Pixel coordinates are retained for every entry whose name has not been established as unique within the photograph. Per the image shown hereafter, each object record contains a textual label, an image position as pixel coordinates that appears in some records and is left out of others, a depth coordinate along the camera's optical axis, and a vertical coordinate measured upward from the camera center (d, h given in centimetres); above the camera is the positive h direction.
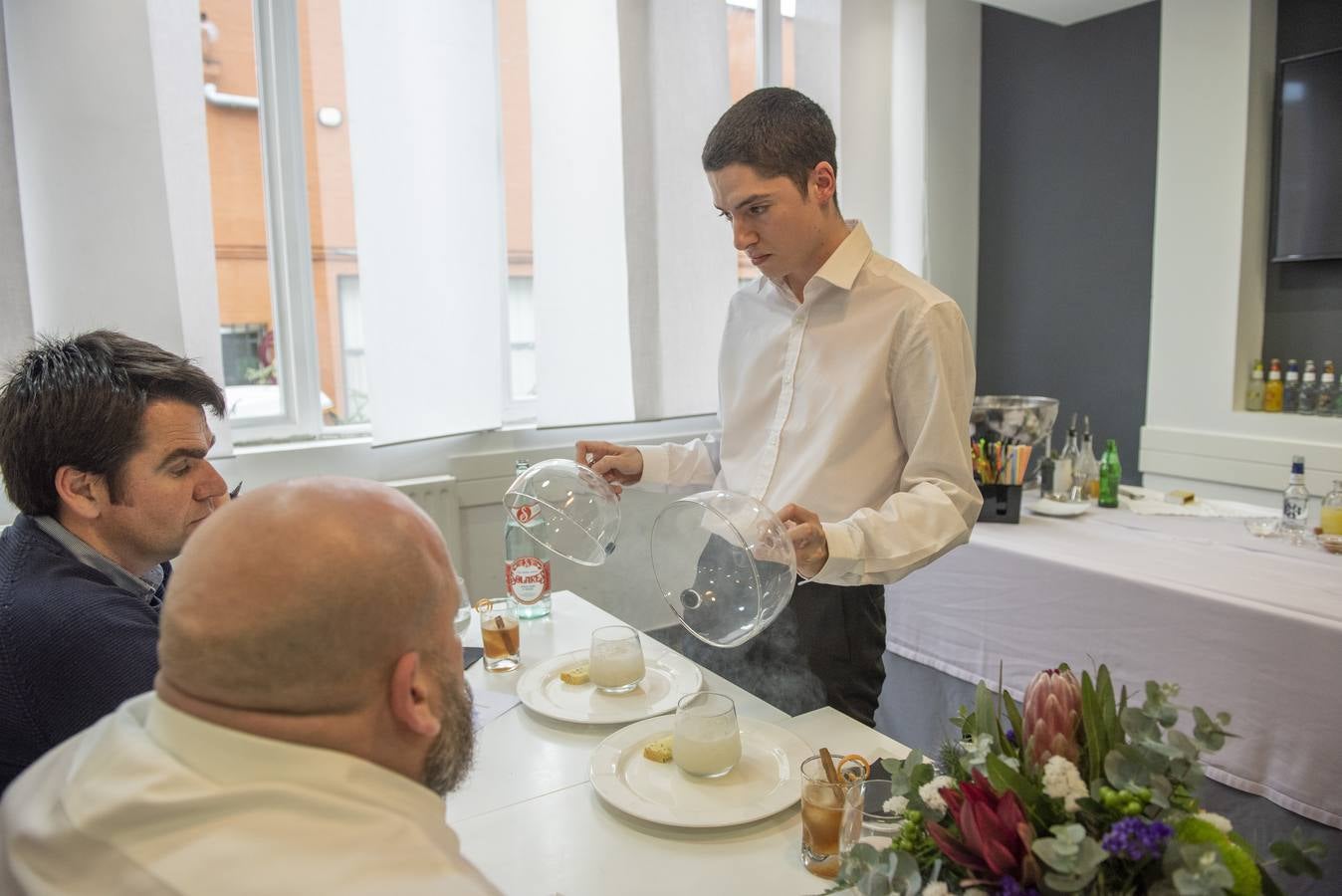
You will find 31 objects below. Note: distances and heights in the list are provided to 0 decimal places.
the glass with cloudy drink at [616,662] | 148 -51
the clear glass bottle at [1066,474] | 286 -44
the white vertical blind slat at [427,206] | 268 +43
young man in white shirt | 151 -12
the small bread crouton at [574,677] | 152 -55
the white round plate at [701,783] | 109 -56
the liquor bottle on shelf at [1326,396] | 323 -25
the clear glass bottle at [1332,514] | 232 -47
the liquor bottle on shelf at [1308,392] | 327 -23
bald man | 59 -27
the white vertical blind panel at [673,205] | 318 +49
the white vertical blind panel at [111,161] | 225 +49
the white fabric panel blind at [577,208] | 302 +46
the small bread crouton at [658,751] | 123 -55
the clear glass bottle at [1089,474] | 291 -45
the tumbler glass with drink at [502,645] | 164 -54
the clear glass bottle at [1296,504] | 240 -46
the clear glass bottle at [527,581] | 191 -49
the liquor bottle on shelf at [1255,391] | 343 -24
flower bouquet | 61 -34
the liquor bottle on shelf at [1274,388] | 337 -22
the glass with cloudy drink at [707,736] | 115 -50
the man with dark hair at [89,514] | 106 -22
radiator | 288 -49
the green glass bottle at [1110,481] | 284 -46
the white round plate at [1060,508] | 273 -52
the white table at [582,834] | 100 -58
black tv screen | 316 +58
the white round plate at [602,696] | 140 -56
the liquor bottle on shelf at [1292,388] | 335 -22
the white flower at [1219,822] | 64 -35
